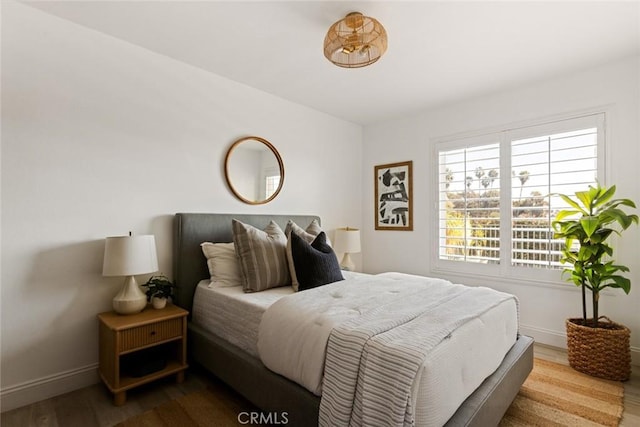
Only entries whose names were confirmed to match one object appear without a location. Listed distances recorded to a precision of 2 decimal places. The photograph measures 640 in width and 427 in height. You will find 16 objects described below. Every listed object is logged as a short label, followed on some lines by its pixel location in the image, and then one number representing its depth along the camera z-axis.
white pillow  2.45
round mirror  2.98
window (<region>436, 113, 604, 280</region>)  2.78
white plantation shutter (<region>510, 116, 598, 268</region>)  2.74
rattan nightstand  1.92
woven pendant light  1.91
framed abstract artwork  3.91
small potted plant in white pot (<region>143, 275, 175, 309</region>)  2.25
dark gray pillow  2.26
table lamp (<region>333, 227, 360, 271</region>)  3.69
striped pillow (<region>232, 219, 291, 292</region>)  2.30
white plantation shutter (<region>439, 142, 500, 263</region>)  3.24
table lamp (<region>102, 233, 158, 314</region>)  2.00
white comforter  1.37
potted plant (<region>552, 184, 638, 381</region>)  2.30
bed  1.45
